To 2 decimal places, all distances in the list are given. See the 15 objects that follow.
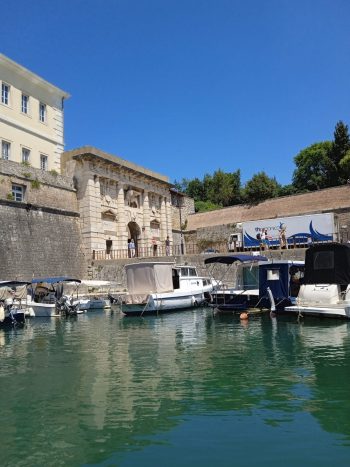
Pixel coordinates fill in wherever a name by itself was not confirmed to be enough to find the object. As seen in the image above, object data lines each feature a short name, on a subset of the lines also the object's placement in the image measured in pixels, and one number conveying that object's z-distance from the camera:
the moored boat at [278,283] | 20.78
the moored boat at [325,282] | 18.27
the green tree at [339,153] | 50.00
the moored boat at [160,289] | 23.70
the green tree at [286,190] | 60.12
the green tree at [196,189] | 68.59
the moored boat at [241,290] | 22.20
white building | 30.35
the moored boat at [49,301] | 23.72
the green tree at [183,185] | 73.47
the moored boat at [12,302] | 20.12
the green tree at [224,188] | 64.44
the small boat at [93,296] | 26.53
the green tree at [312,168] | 56.00
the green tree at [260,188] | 51.84
